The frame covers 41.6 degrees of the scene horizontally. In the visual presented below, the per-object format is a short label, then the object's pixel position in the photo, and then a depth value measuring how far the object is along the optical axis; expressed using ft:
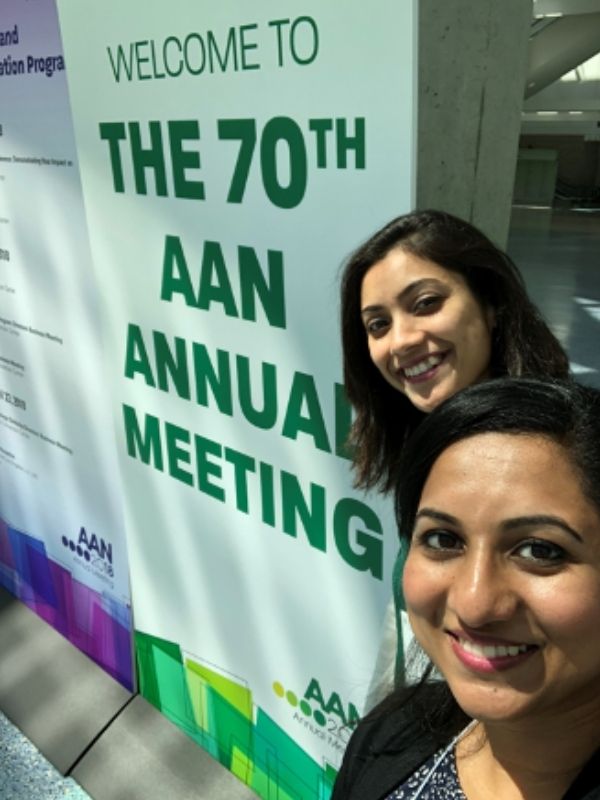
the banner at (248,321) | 4.40
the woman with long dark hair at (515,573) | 2.21
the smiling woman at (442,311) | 3.73
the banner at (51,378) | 6.59
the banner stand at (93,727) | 7.22
